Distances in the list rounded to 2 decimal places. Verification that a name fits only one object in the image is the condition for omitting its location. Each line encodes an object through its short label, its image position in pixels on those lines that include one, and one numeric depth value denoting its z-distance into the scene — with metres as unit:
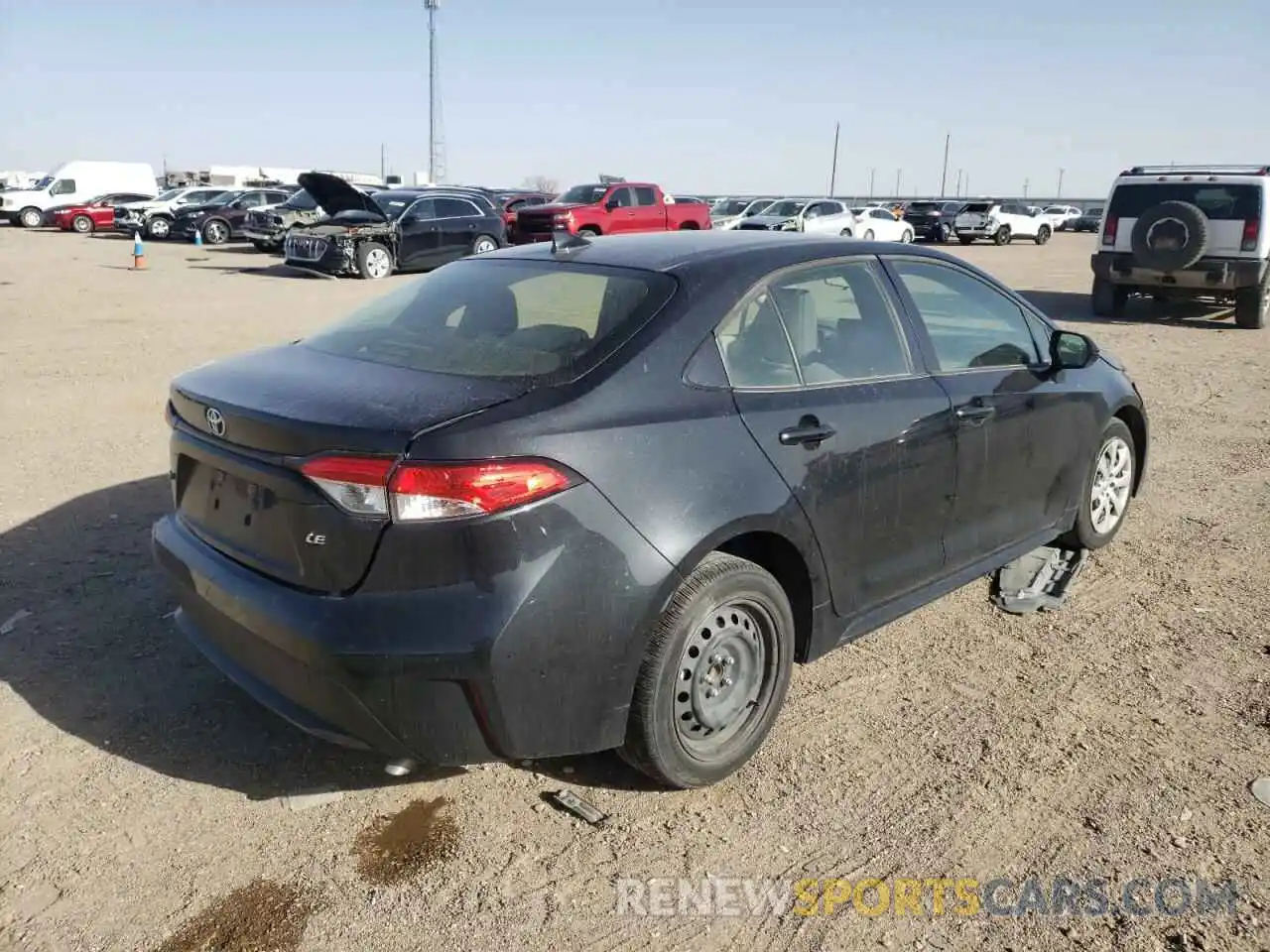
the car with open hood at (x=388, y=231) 17.97
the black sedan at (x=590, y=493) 2.45
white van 36.12
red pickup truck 22.70
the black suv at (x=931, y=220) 36.28
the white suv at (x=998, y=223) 36.19
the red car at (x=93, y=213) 33.22
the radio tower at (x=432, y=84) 71.00
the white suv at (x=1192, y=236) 12.16
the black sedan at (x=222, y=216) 29.28
